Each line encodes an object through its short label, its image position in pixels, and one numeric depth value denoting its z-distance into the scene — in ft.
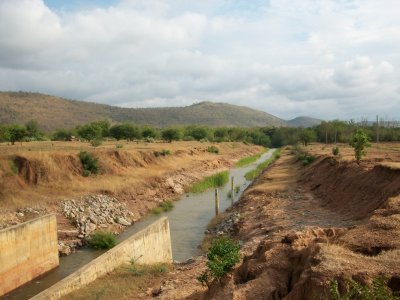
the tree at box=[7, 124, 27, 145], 140.48
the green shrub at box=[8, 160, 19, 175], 99.25
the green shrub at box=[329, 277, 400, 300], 19.76
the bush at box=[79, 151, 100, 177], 115.52
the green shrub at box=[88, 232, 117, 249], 73.10
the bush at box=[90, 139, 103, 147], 155.61
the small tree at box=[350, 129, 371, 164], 98.32
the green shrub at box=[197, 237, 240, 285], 34.55
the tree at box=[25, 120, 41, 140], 198.98
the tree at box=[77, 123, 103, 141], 194.29
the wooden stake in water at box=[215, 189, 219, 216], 94.83
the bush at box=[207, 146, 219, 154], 216.56
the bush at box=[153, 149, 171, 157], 151.02
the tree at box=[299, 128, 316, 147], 287.98
